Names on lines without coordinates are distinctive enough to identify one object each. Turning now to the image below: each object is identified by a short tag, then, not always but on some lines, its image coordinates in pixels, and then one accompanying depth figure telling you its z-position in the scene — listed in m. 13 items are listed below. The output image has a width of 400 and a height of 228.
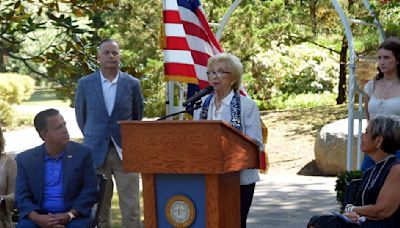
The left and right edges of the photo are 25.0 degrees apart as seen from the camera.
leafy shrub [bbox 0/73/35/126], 24.69
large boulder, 14.57
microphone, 5.87
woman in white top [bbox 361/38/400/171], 7.12
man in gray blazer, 7.55
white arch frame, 10.05
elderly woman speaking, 6.00
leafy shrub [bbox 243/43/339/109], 22.81
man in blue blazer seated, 6.26
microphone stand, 6.14
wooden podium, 5.43
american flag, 7.96
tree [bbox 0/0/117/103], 8.45
